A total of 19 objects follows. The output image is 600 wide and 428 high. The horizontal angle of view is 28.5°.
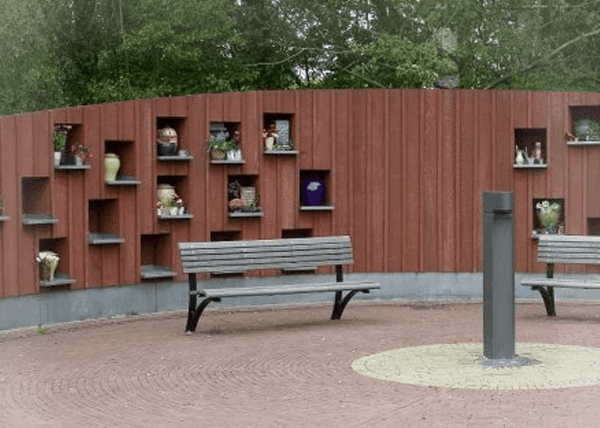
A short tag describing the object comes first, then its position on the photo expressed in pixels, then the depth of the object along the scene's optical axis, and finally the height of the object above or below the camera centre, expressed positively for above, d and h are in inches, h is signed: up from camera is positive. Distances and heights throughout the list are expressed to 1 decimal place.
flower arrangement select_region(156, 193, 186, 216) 539.8 +0.7
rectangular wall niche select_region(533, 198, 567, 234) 580.4 -5.6
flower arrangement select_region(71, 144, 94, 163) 509.4 +24.7
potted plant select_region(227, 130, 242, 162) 554.9 +27.4
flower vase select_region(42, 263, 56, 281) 495.8 -26.4
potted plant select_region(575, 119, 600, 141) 573.6 +36.1
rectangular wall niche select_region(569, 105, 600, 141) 586.1 +45.5
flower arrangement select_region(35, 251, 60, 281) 494.9 -22.9
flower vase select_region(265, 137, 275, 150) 565.6 +30.6
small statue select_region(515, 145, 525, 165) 578.2 +22.5
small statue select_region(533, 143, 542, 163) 577.3 +25.4
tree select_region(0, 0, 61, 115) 1044.5 +136.6
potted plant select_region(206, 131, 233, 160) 550.6 +28.5
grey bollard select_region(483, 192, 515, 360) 386.6 -22.3
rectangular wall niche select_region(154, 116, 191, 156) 545.6 +37.7
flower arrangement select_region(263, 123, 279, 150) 566.1 +34.0
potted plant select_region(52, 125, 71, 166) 498.9 +29.0
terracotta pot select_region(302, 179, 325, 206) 573.6 +7.0
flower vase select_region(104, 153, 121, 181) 520.7 +18.5
